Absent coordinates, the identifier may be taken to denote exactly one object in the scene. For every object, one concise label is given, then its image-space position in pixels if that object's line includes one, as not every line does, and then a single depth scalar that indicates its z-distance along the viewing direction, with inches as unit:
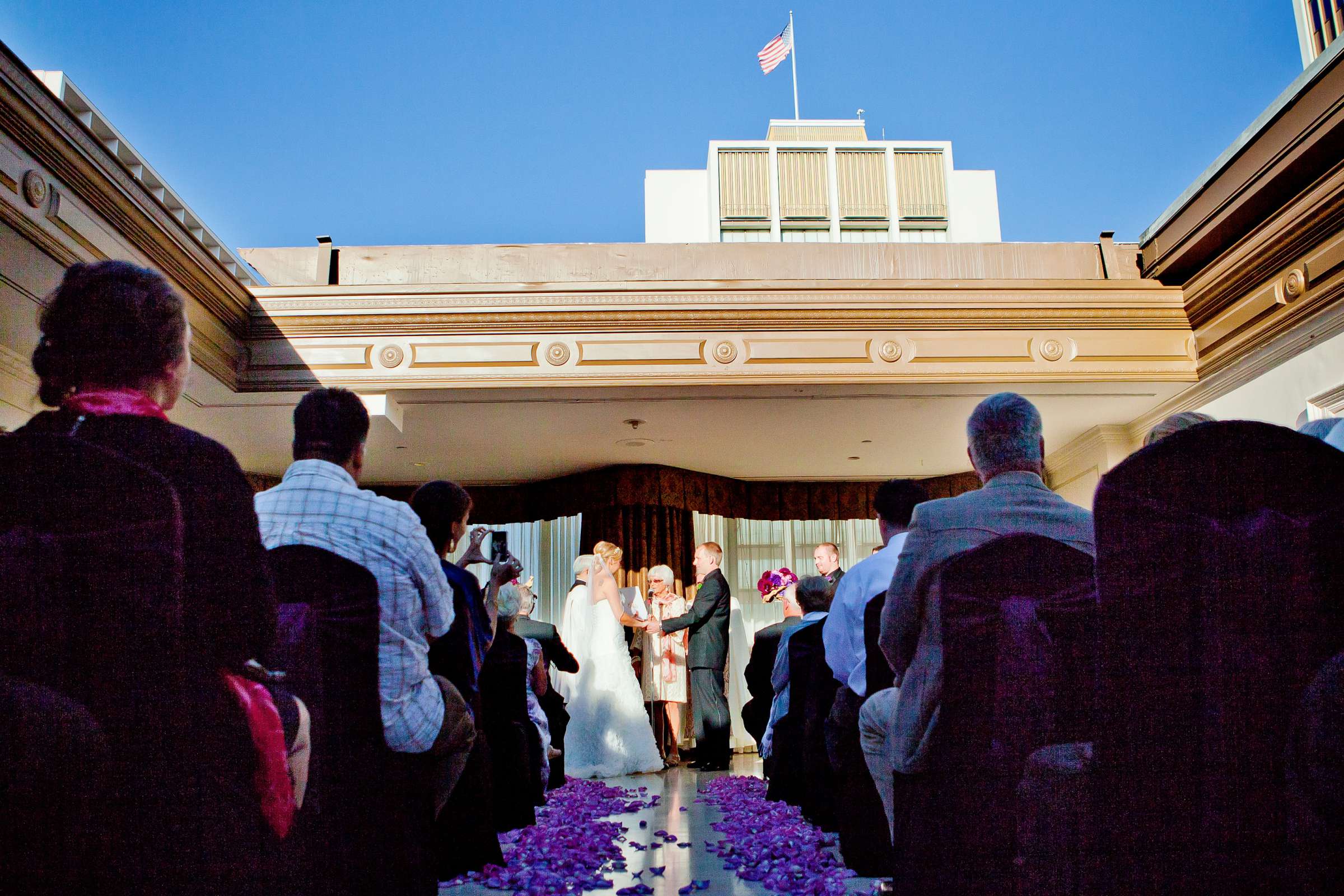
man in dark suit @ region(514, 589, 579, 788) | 170.9
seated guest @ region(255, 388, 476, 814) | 61.3
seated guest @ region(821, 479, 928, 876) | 90.0
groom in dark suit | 235.9
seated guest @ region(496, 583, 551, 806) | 135.7
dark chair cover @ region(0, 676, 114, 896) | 33.5
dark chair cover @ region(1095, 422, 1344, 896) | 39.7
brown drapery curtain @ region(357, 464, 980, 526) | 288.7
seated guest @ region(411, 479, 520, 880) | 80.0
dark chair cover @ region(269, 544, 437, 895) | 52.9
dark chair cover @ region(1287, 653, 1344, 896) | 37.6
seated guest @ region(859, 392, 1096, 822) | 60.6
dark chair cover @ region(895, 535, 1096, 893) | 53.1
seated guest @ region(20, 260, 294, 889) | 37.9
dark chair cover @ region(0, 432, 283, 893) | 36.3
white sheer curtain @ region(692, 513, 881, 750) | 324.5
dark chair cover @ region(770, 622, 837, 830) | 118.2
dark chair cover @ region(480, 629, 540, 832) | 114.5
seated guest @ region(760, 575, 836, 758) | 138.8
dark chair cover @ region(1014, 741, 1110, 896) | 44.8
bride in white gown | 209.9
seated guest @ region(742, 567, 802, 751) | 168.2
